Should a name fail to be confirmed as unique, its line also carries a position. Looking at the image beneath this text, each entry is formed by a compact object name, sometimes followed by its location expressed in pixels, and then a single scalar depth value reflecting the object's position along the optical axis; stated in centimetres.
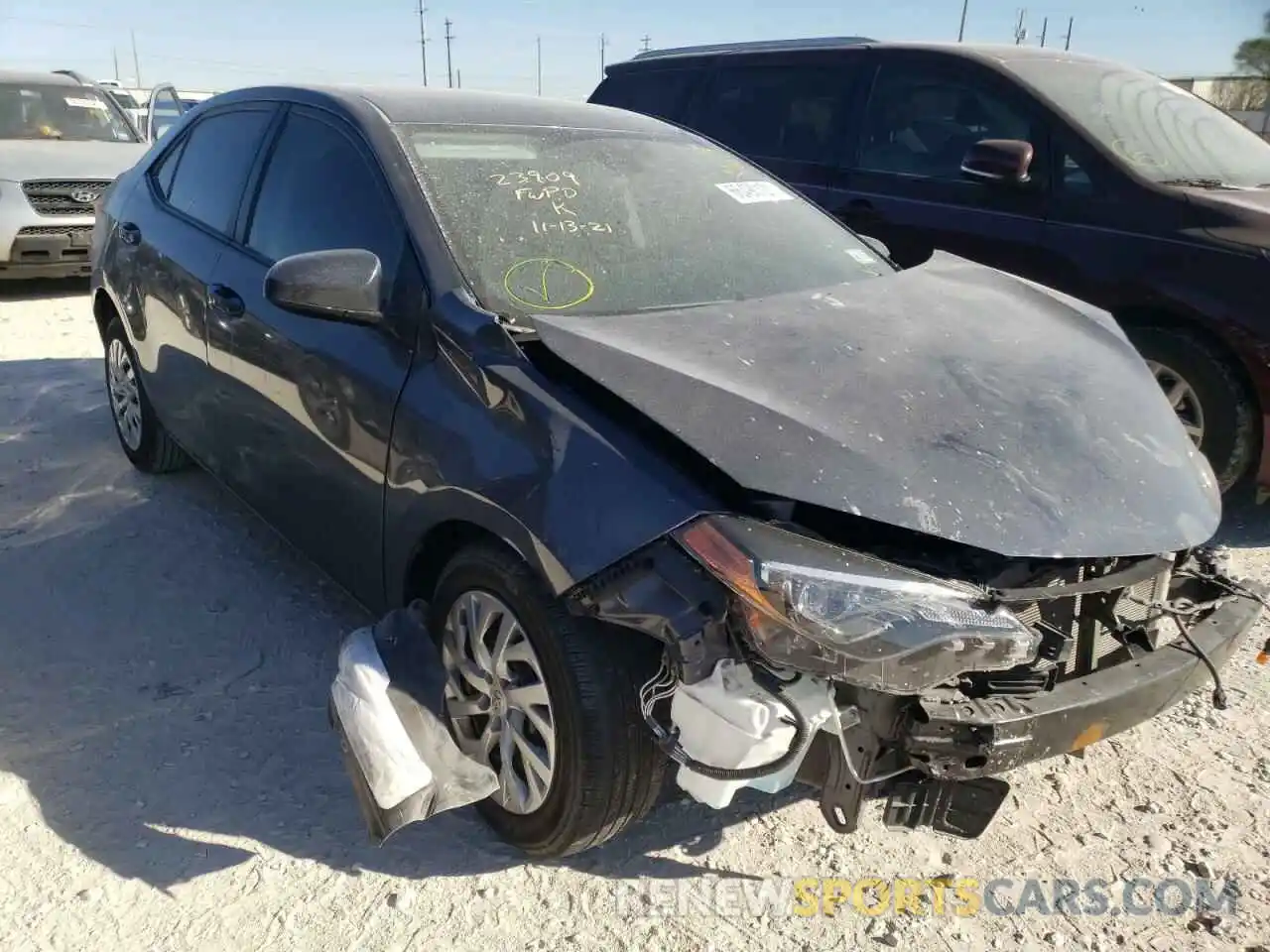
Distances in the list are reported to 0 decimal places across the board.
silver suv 825
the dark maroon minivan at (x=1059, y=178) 420
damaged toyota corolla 193
